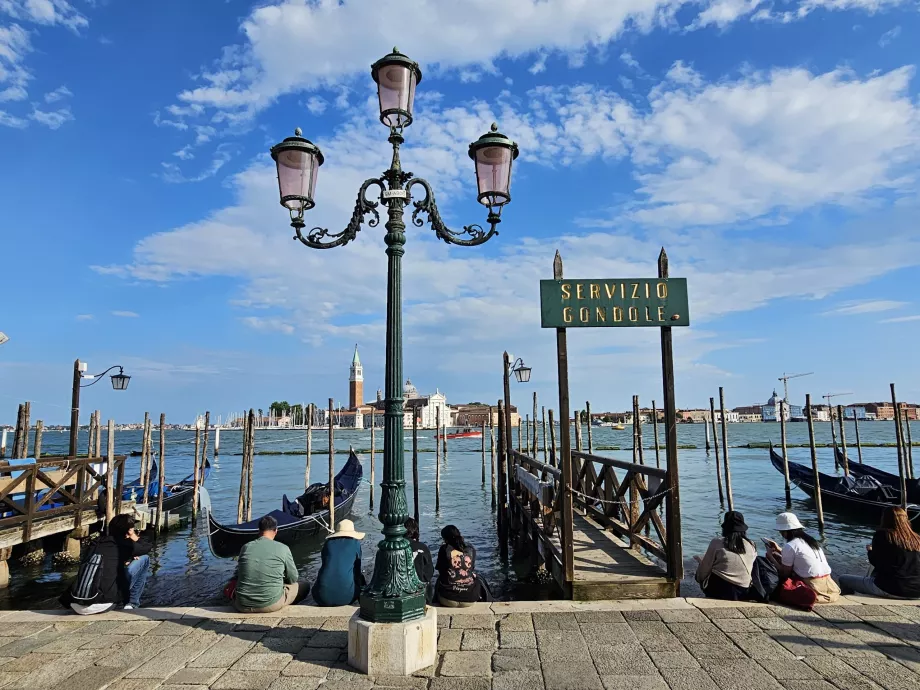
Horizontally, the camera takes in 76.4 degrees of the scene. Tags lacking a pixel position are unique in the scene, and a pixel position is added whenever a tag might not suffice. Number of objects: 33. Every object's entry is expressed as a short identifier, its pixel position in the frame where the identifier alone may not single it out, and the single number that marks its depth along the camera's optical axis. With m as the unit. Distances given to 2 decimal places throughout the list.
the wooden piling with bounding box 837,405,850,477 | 19.12
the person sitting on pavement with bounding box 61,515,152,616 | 5.43
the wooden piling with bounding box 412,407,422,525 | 16.55
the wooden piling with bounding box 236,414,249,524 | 15.72
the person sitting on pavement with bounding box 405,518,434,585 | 6.07
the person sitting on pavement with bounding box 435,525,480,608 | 6.00
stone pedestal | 4.00
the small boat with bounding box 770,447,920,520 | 15.80
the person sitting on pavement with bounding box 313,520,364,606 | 5.69
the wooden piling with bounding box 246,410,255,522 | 16.02
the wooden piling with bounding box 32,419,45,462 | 18.22
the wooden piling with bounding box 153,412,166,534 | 15.26
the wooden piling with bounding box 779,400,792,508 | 18.80
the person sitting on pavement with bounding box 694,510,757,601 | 5.53
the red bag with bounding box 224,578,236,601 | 6.19
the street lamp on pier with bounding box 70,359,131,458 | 14.57
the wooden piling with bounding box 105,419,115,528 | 12.18
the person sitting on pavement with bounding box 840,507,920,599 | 5.38
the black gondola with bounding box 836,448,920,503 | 15.76
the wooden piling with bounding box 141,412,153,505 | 16.86
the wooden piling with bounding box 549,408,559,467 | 19.62
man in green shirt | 5.36
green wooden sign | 6.16
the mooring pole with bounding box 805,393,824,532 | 15.29
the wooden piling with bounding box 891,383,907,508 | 14.96
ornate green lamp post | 4.18
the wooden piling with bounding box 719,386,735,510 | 17.16
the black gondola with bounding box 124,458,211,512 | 17.20
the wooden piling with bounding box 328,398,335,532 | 13.88
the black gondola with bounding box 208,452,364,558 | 12.38
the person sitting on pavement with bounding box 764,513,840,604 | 5.34
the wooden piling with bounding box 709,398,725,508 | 22.27
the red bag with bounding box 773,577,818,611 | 5.13
